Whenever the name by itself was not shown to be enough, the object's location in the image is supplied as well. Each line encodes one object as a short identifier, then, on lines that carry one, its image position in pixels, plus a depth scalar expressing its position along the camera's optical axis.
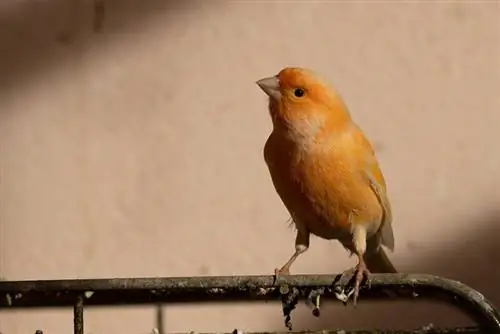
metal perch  2.26
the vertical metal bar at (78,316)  2.27
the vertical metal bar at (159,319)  2.46
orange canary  2.31
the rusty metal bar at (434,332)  2.30
